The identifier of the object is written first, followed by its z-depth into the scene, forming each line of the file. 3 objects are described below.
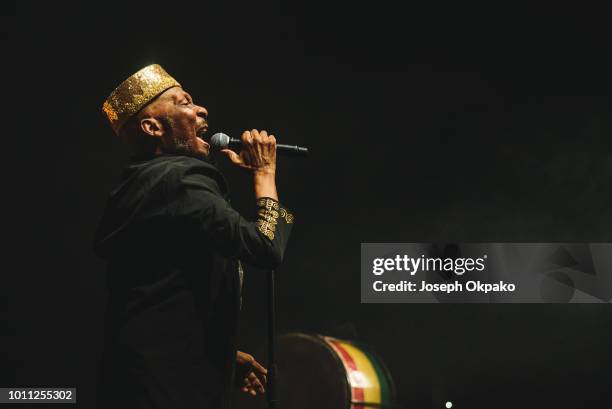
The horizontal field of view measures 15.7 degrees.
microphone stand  5.17
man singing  4.92
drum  6.83
